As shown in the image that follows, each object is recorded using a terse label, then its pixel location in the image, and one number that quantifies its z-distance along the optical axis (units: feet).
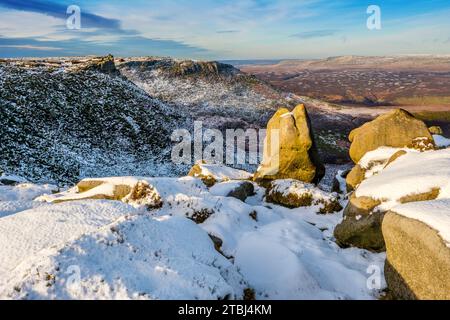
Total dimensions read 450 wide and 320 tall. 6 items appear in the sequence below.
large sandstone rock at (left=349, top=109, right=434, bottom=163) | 71.01
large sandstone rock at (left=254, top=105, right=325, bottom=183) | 86.48
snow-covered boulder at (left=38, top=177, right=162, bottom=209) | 56.90
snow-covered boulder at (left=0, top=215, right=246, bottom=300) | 20.83
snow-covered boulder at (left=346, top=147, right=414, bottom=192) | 71.03
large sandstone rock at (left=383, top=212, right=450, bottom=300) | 24.80
